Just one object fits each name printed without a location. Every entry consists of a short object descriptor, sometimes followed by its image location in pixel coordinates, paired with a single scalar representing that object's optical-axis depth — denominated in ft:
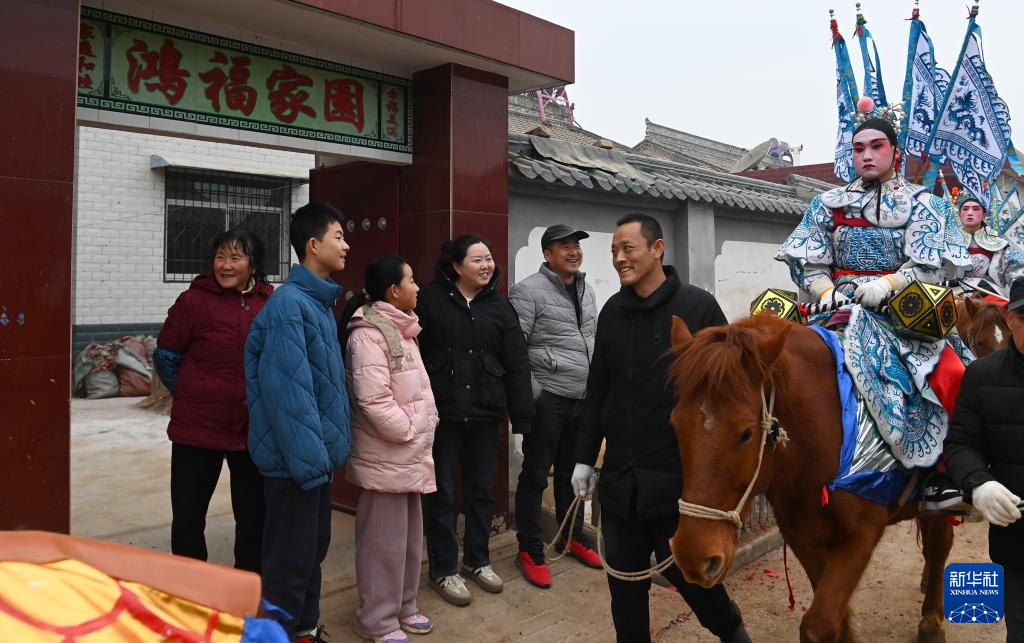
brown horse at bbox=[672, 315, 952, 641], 7.95
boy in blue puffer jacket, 10.39
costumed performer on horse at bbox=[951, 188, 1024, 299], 27.81
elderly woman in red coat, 12.16
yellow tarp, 3.56
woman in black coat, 14.05
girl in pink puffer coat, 11.89
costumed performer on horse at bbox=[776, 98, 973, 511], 10.17
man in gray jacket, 15.52
